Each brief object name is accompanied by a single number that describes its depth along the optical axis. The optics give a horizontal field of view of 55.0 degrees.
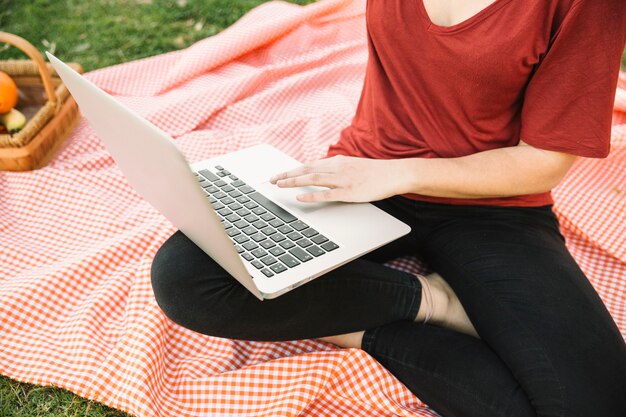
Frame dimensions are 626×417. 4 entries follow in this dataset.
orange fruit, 1.87
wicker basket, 1.75
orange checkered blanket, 1.20
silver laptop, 0.85
